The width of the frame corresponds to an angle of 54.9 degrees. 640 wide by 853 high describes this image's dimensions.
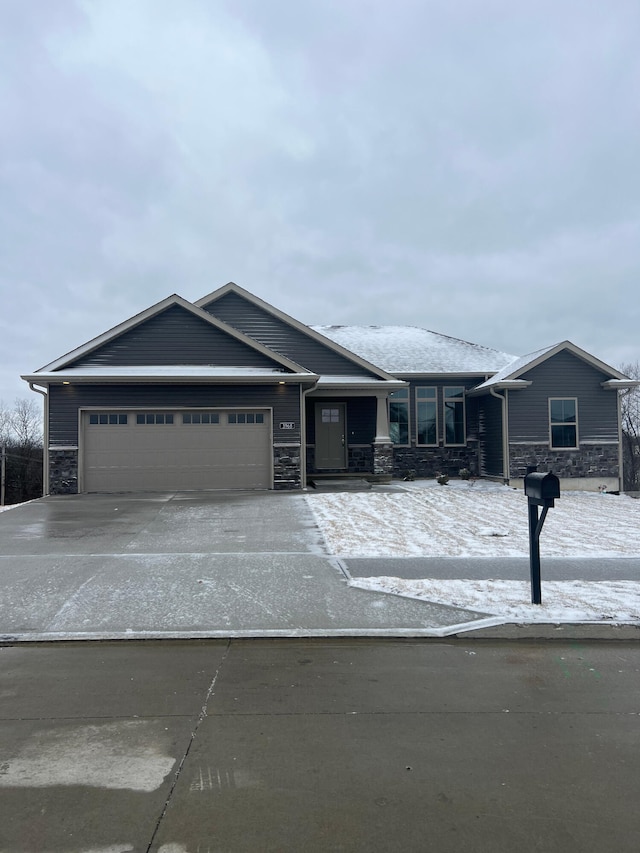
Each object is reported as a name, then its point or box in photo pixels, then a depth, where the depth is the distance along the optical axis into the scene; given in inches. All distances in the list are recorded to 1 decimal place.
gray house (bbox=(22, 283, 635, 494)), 638.5
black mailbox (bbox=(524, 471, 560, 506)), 227.1
